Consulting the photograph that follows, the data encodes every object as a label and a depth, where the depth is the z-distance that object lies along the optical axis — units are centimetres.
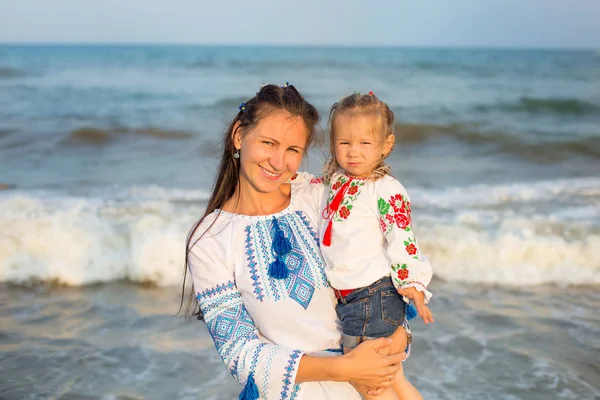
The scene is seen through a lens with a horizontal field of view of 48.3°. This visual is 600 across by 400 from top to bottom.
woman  208
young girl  228
